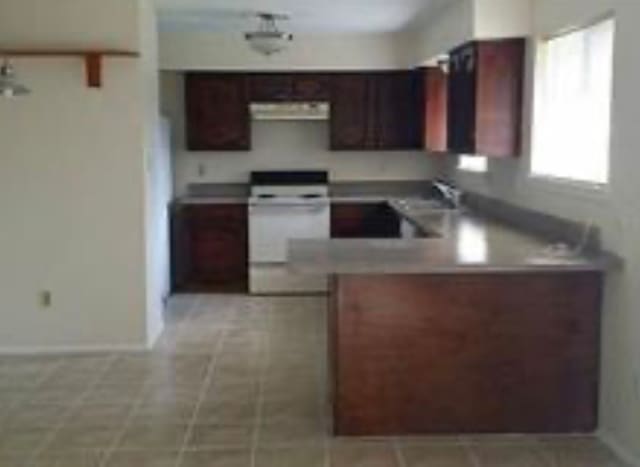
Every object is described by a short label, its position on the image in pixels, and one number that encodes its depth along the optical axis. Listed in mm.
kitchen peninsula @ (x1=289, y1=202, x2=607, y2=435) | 3693
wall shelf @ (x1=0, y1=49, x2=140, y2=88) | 5070
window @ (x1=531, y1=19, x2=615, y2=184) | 3990
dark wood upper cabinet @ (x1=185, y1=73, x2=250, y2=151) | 7586
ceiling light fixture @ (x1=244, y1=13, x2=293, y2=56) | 5219
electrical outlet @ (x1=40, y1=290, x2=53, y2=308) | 5359
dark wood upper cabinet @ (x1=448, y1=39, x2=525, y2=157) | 4852
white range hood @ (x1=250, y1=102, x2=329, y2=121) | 7574
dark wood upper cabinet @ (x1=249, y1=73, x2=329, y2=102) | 7613
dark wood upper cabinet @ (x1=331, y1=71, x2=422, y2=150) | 7664
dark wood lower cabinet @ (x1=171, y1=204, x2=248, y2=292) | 7457
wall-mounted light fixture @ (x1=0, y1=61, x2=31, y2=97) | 4117
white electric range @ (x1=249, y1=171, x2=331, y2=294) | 7348
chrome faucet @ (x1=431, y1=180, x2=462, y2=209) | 6494
